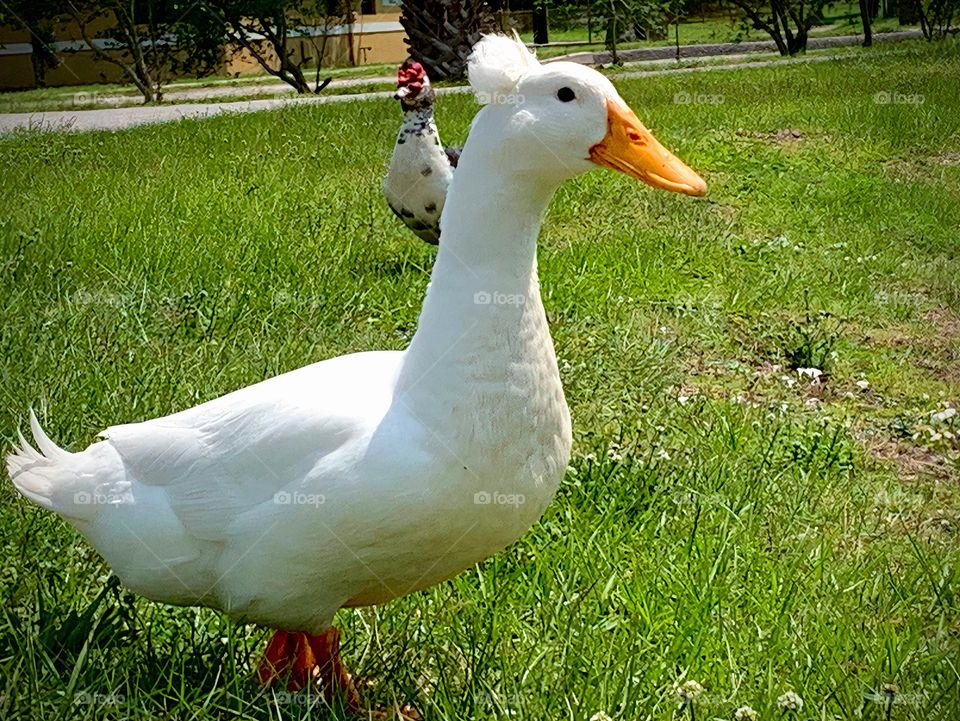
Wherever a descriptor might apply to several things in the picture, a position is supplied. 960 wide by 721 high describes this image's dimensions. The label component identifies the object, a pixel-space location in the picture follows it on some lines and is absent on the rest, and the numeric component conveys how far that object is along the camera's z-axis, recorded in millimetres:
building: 19312
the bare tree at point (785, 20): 19844
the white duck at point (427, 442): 2328
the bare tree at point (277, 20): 16656
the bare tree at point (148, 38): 16203
